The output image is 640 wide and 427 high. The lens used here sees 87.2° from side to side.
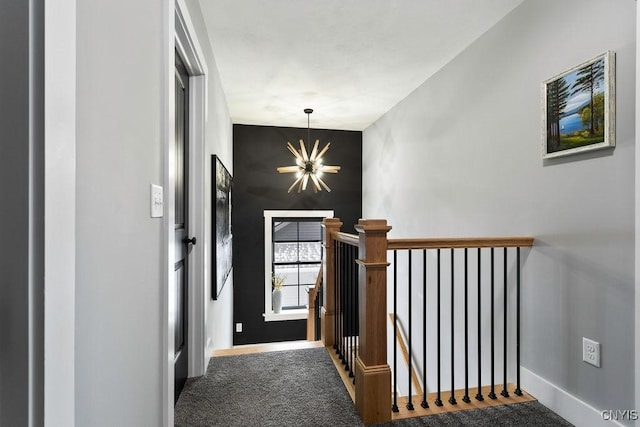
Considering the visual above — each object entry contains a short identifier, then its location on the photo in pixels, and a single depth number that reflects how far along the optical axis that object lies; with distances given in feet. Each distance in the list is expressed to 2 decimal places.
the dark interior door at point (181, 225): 6.47
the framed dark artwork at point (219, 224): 9.21
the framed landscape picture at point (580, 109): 5.47
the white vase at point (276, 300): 17.57
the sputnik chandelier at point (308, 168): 14.26
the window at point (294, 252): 17.94
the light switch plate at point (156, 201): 4.09
